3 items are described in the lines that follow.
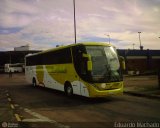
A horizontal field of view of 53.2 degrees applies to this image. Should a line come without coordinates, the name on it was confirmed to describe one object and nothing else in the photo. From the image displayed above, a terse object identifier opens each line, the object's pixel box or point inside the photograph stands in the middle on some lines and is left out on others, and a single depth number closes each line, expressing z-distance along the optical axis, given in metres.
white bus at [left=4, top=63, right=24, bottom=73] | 50.89
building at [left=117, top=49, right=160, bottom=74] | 37.49
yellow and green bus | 8.60
